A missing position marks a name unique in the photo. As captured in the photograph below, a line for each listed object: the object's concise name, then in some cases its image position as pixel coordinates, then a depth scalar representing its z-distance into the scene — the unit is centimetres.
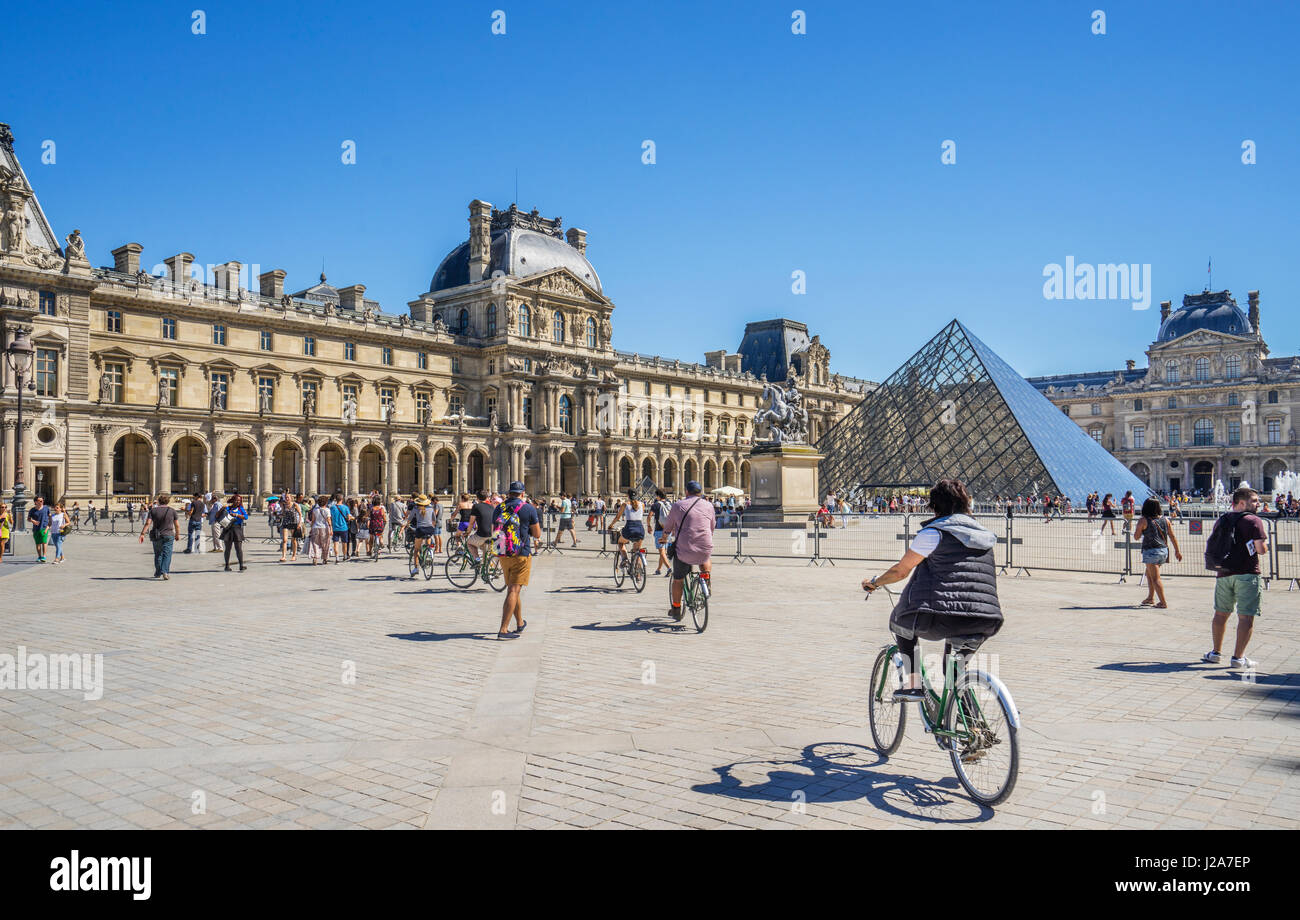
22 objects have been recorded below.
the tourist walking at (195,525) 2247
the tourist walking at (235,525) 1761
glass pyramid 4734
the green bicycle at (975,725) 441
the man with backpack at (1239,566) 803
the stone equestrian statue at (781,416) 3506
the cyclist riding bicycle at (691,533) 1041
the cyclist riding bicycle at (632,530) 1438
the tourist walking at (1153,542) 1221
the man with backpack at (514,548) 980
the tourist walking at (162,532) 1620
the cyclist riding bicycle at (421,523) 1658
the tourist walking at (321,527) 1992
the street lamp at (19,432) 2110
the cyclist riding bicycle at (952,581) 466
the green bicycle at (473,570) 1448
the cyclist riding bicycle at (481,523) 1330
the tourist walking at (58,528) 2012
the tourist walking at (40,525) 2025
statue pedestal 3416
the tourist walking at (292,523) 2069
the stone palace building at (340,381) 4050
